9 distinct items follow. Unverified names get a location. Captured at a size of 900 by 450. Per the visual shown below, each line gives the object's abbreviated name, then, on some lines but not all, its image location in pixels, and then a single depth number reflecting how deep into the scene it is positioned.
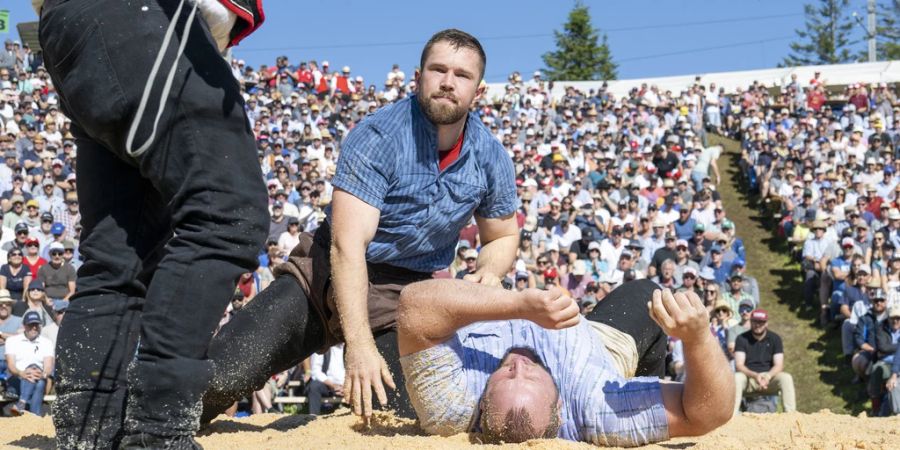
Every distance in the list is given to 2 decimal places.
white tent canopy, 29.50
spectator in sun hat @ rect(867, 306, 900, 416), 10.20
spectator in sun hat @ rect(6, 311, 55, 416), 9.03
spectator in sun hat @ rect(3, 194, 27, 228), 12.78
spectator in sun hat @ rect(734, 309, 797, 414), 10.13
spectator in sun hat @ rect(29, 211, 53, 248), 12.39
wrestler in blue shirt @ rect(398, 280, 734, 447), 3.26
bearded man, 3.96
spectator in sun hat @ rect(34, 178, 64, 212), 13.32
